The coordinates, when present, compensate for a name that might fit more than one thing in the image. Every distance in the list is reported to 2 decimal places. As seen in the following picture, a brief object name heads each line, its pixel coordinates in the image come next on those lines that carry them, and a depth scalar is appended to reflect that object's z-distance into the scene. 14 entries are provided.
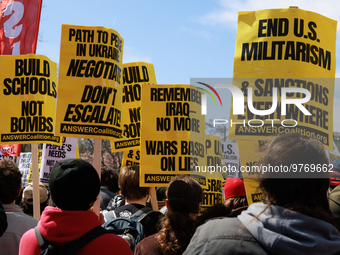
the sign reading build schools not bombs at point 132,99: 5.82
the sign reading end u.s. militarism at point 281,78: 3.11
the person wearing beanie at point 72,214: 1.96
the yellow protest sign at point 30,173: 10.65
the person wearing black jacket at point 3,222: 2.78
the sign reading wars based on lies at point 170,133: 5.02
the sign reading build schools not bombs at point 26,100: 5.28
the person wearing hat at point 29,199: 4.99
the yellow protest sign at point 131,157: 6.00
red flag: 8.36
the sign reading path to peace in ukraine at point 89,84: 4.30
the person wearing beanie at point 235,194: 4.15
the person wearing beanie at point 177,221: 2.71
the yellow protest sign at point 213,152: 6.16
